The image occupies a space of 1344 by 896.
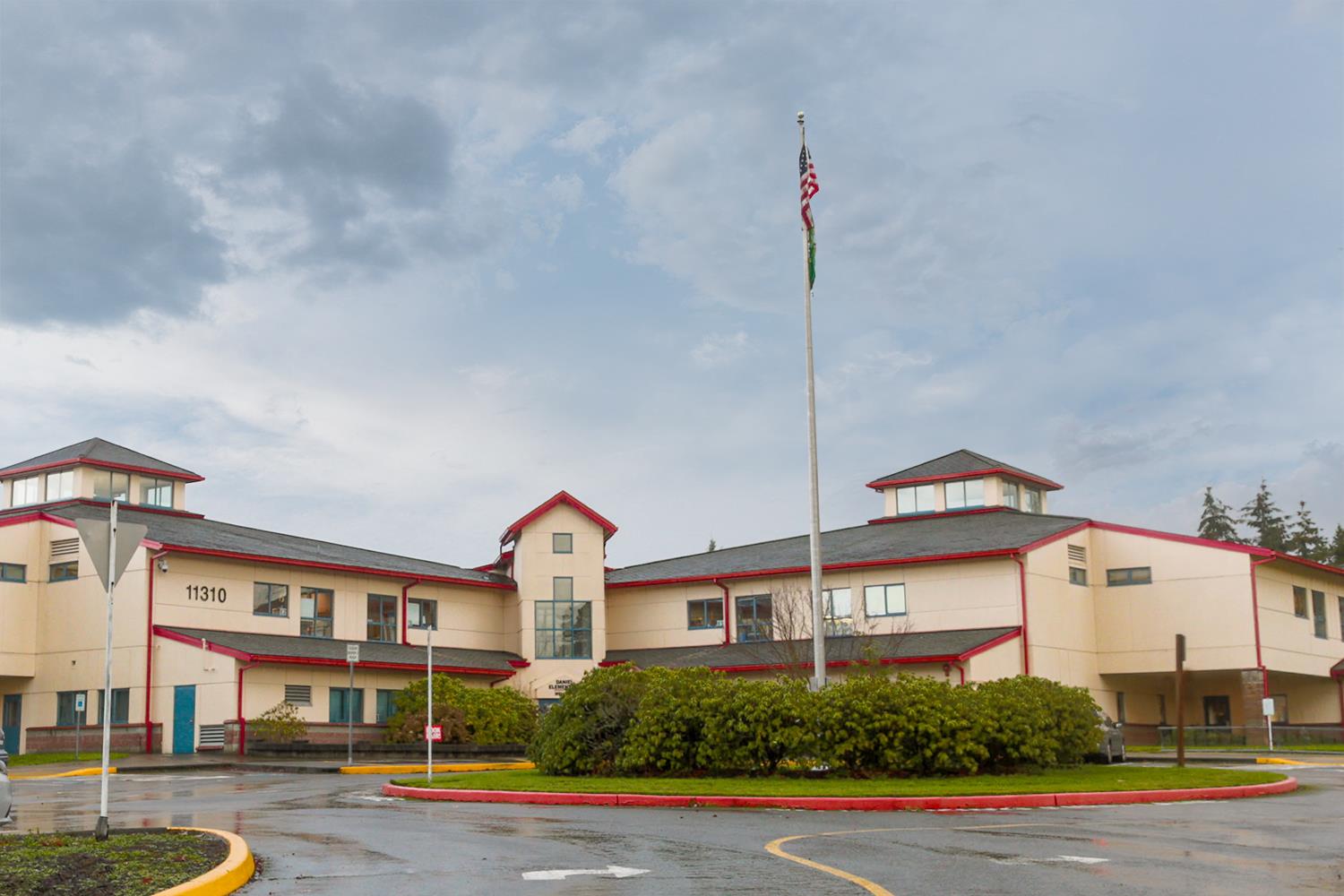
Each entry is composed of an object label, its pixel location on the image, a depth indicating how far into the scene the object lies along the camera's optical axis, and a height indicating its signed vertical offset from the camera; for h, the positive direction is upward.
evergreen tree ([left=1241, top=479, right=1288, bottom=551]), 101.69 +9.93
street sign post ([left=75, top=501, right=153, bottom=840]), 13.89 +1.37
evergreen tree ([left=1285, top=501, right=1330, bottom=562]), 97.75 +8.26
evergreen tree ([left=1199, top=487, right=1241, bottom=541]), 104.31 +10.22
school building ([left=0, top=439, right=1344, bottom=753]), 43.59 +2.25
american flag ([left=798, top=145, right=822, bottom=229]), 31.14 +10.58
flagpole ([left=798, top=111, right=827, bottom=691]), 27.47 +2.59
